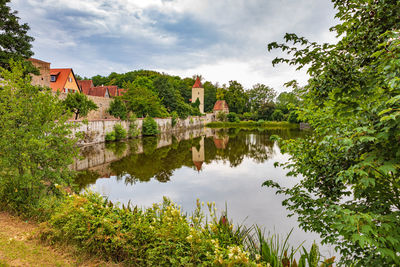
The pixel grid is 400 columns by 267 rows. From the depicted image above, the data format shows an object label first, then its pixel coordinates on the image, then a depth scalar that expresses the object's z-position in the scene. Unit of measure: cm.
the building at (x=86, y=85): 4190
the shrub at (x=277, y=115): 5488
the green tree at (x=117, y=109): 2914
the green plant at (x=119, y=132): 2507
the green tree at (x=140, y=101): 3172
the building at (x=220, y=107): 6347
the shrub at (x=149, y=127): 3086
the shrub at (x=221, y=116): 6012
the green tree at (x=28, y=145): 525
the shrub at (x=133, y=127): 2784
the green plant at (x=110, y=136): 2350
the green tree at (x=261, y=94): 7000
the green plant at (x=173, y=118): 4056
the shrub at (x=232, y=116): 5966
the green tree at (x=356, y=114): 197
